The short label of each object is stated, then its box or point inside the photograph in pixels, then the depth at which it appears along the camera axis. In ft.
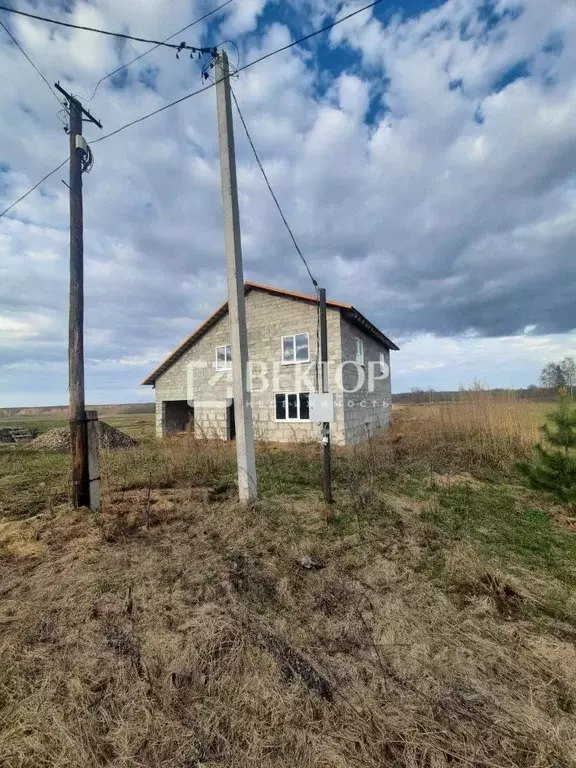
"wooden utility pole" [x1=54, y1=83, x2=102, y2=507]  17.93
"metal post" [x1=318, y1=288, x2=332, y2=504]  18.93
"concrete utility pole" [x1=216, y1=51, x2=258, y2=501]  18.72
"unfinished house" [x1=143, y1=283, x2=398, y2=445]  45.19
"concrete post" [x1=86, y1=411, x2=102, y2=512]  18.03
